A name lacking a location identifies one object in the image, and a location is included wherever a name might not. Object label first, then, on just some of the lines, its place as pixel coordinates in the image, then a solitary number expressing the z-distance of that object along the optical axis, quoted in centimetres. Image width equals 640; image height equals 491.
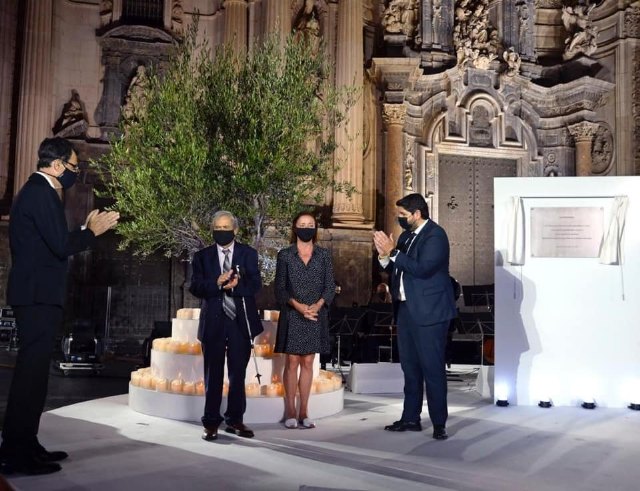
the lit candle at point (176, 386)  701
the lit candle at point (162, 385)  705
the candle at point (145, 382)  725
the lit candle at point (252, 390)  689
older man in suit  591
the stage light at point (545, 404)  792
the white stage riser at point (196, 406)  680
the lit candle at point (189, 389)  698
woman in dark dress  650
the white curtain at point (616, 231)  808
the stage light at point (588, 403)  786
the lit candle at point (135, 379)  738
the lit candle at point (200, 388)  695
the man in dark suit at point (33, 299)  460
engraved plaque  818
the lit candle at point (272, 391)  695
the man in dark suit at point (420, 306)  611
